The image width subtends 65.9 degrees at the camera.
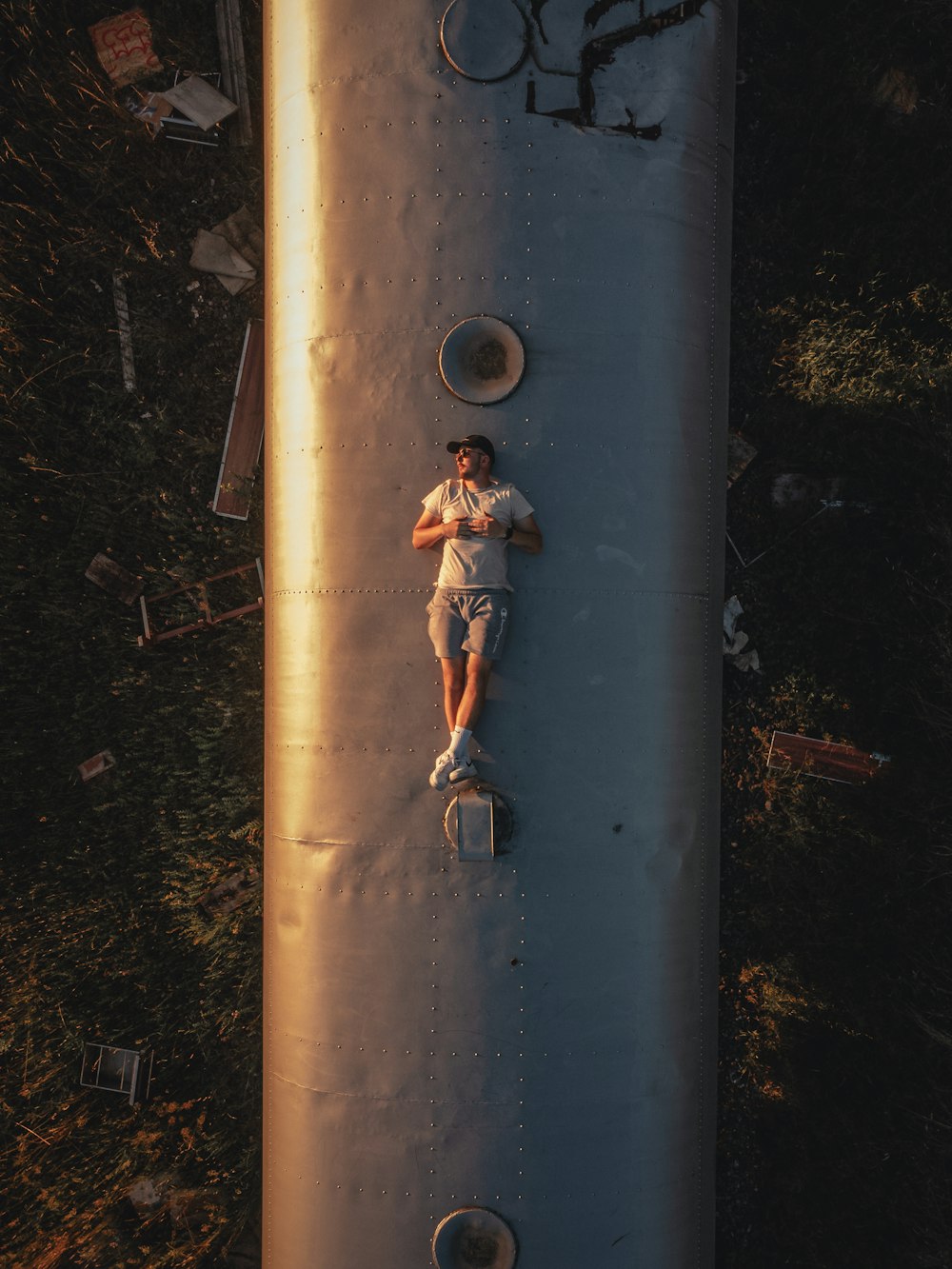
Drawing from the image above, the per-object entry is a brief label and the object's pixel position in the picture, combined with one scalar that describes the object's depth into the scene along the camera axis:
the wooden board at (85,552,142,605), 6.61
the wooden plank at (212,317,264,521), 6.59
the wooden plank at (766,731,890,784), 6.38
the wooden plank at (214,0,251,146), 6.47
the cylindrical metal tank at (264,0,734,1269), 4.21
